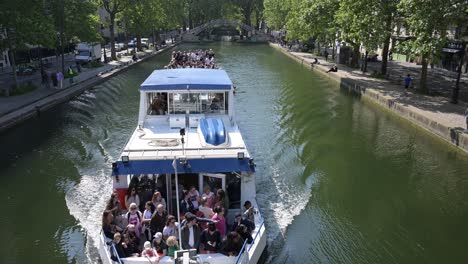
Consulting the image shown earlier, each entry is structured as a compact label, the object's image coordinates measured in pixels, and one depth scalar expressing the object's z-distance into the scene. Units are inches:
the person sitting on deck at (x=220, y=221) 453.4
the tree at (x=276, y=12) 3328.2
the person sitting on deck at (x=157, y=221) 449.7
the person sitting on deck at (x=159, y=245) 421.4
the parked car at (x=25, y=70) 1736.0
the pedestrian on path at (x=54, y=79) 1427.2
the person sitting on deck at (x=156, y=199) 481.1
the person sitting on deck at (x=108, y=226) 450.6
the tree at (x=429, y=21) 1083.9
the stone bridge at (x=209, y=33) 4522.6
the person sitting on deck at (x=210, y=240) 433.4
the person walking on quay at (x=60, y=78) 1432.3
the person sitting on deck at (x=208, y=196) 482.0
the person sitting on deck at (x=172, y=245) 402.9
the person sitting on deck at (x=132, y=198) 498.6
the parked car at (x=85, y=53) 2136.7
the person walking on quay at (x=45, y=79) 1435.8
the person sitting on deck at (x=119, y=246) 422.0
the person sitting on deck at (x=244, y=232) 442.5
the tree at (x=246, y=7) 4847.4
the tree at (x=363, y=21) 1434.5
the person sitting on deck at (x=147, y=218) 453.4
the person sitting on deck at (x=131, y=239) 429.2
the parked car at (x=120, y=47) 3049.7
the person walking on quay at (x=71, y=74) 1534.2
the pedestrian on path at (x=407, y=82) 1353.3
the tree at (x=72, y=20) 1510.8
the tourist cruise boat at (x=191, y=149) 480.1
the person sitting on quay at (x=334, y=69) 1932.6
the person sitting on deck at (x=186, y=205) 478.3
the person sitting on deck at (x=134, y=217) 458.3
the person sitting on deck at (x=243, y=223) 459.2
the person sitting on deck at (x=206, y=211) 473.4
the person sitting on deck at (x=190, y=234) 427.5
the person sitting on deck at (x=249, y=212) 480.7
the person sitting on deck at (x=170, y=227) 430.6
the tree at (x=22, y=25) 1183.6
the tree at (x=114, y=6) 2223.1
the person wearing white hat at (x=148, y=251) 414.3
